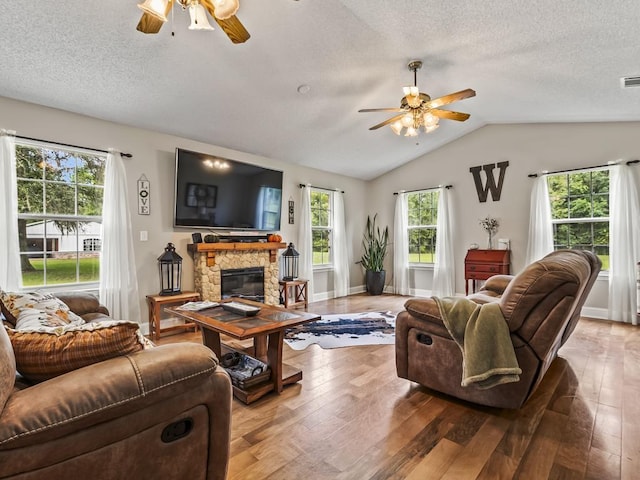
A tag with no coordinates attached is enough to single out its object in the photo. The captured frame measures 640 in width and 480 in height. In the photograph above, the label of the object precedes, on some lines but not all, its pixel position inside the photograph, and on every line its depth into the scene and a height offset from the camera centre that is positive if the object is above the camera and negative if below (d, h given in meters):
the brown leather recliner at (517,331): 1.88 -0.59
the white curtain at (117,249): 3.62 -0.05
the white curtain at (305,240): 5.66 +0.03
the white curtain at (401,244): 6.47 -0.07
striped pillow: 1.08 -0.34
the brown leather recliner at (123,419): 0.89 -0.54
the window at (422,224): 6.25 +0.30
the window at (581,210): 4.60 +0.40
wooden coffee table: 2.20 -0.58
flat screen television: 4.17 +0.68
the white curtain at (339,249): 6.29 -0.15
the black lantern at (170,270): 3.98 -0.33
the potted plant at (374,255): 6.49 -0.28
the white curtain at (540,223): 4.89 +0.23
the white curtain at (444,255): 5.84 -0.27
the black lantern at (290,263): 5.36 -0.34
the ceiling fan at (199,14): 1.77 +1.30
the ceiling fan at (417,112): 3.22 +1.34
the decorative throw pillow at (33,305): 2.01 -0.38
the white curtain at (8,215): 3.03 +0.29
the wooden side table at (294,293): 5.13 -0.84
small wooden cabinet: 5.06 -0.38
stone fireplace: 4.21 -0.27
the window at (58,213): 3.29 +0.34
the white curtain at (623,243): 4.23 -0.08
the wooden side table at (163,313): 3.74 -0.81
